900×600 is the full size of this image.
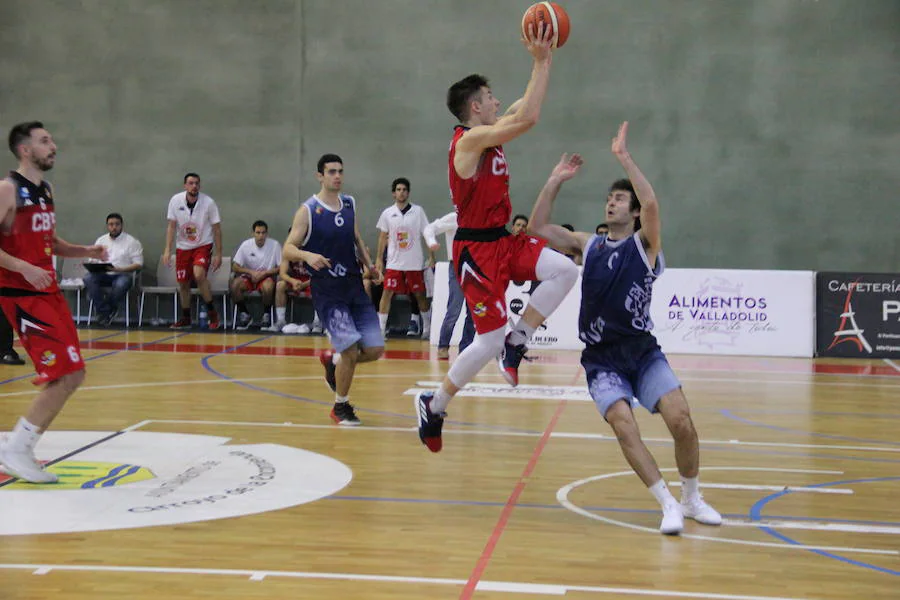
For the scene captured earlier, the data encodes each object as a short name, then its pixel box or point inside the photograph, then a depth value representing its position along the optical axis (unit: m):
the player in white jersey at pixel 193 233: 16.47
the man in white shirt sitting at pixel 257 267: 16.58
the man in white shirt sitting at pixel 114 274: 16.95
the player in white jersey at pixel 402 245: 15.45
